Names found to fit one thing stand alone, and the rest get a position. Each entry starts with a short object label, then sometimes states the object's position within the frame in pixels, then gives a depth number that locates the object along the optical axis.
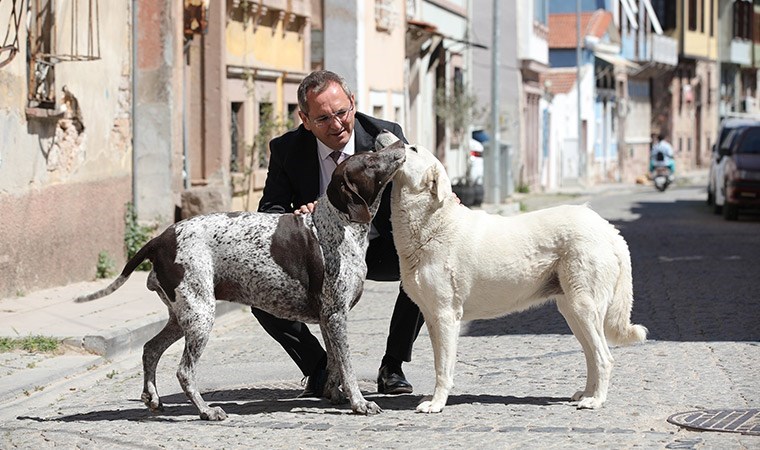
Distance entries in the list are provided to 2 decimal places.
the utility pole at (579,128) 54.00
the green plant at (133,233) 16.75
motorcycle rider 49.56
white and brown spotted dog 7.88
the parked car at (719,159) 31.81
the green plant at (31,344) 10.46
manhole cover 7.41
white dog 8.05
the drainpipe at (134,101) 17.11
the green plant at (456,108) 36.50
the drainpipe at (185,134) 20.02
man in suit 8.65
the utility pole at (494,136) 35.06
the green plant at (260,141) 22.20
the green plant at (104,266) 15.87
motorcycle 49.09
